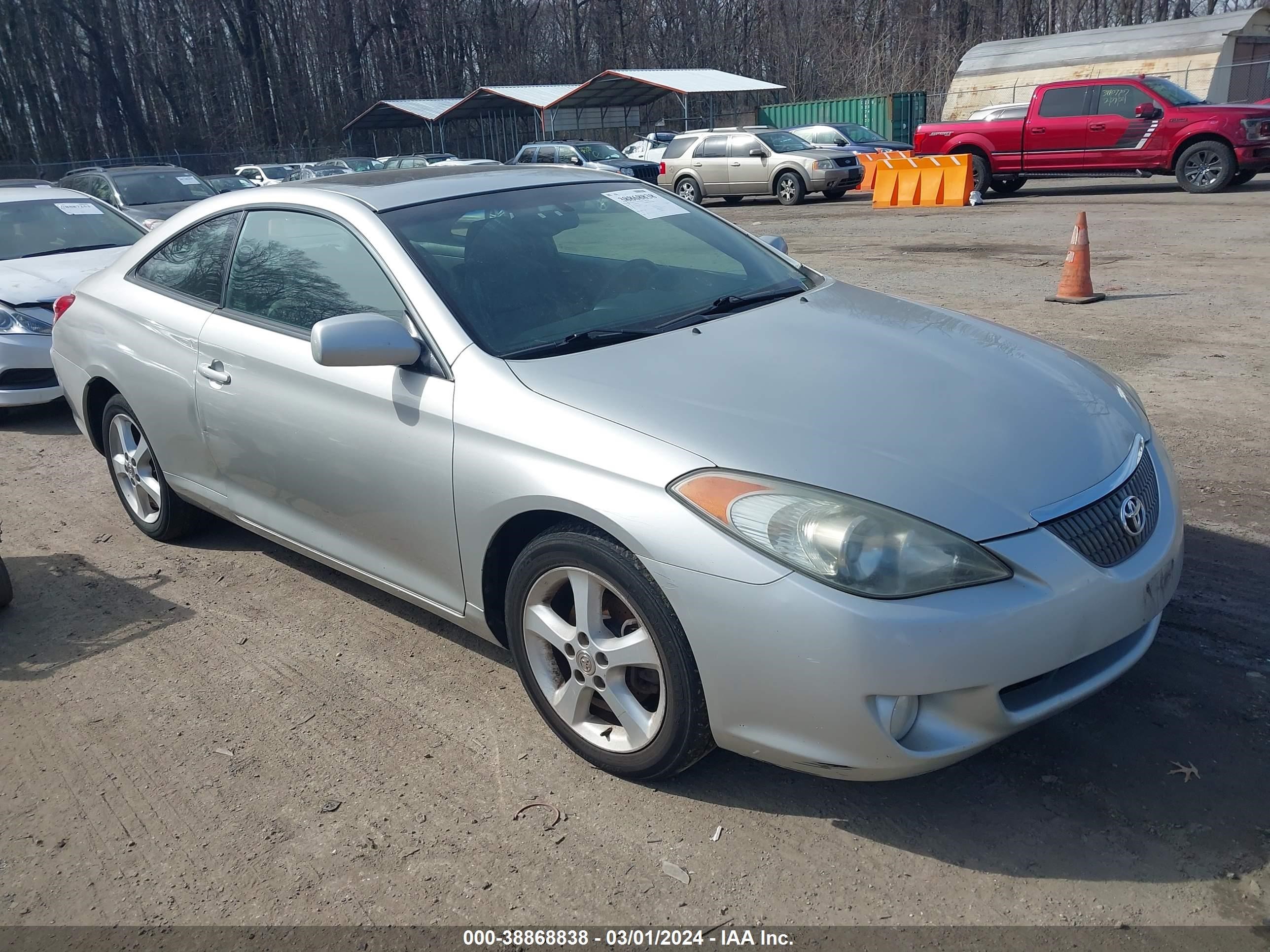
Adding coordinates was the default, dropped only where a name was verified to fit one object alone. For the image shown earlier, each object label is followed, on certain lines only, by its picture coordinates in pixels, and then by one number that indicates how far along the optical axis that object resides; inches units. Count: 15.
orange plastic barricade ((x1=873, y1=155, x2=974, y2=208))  752.3
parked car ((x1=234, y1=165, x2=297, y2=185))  1090.1
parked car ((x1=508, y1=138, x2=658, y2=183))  1008.9
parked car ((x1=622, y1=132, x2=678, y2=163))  1206.9
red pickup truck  663.1
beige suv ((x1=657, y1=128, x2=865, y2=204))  853.8
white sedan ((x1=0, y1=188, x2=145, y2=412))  285.9
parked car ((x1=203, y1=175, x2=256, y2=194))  891.9
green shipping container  1357.0
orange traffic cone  355.3
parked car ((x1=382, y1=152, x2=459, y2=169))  1037.5
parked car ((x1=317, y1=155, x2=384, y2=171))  1044.0
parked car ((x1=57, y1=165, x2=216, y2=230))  552.7
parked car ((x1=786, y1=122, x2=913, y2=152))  962.1
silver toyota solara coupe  96.5
